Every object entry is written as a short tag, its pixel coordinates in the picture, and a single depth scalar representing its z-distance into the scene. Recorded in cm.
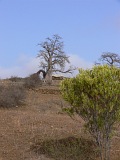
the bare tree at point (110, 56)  4342
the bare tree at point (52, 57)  4247
